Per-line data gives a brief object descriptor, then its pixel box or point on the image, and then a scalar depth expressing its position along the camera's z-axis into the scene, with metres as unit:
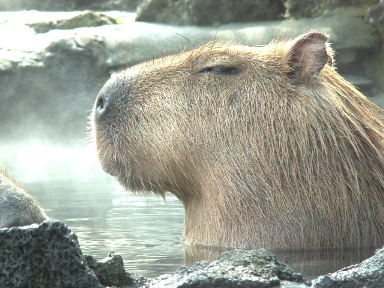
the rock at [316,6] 13.78
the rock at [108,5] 18.83
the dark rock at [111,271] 3.40
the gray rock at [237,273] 3.14
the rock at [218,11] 14.70
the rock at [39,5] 18.89
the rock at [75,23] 14.95
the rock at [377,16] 12.91
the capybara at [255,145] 4.70
